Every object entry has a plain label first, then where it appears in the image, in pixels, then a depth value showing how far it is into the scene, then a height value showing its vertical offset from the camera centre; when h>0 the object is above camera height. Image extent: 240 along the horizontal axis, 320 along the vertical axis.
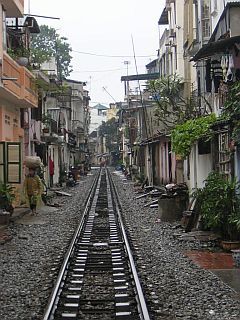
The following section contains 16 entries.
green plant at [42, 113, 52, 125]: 39.79 +2.37
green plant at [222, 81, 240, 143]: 12.91 +0.90
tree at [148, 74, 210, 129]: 25.37 +2.29
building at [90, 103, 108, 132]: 160.86 +10.31
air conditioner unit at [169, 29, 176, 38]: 40.44 +7.75
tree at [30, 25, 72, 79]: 64.94 +11.51
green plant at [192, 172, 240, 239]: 14.01 -1.18
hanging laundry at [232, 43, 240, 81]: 15.25 +2.26
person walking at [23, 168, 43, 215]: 23.73 -1.16
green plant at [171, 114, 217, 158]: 17.72 +0.59
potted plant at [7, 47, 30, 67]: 26.19 +4.38
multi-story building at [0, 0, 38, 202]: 21.59 +2.33
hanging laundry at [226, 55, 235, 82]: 15.67 +2.03
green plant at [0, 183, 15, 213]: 20.63 -1.31
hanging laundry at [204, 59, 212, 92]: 19.97 +2.47
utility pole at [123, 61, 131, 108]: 60.67 +6.62
